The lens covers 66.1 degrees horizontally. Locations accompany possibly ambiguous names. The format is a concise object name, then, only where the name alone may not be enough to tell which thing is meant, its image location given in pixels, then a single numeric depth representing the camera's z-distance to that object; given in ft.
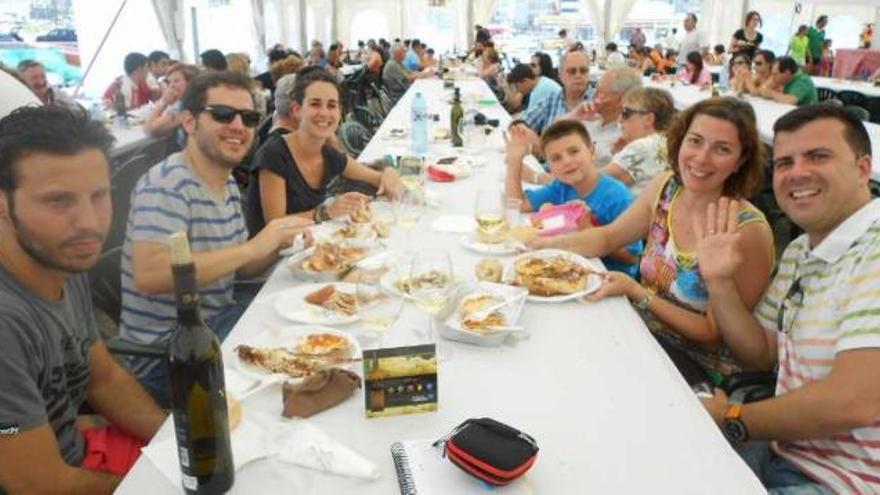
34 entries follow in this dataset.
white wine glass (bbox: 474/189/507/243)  7.73
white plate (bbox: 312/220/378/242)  7.49
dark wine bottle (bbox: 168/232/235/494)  3.14
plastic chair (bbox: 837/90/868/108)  27.04
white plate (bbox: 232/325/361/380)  4.98
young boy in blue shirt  9.29
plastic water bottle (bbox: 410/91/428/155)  14.16
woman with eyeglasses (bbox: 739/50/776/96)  25.50
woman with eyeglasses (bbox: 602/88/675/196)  11.02
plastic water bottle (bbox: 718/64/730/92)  28.01
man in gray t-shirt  4.04
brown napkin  4.25
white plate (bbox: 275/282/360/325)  5.54
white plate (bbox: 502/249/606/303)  6.05
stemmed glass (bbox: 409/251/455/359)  5.02
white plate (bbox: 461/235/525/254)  7.47
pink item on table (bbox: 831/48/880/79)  33.60
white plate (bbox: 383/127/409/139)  15.80
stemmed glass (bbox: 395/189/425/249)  7.80
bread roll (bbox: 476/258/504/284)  6.41
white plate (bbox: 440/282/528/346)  5.22
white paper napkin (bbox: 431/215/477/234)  8.41
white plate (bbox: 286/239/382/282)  6.53
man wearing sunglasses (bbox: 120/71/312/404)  6.47
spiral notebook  3.53
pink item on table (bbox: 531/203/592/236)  8.07
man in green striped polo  4.70
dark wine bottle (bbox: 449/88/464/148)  14.65
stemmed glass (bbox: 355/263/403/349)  5.06
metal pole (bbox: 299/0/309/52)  59.62
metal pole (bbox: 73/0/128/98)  24.60
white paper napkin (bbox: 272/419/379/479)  3.70
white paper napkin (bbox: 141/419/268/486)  3.66
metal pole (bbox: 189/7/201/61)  37.04
